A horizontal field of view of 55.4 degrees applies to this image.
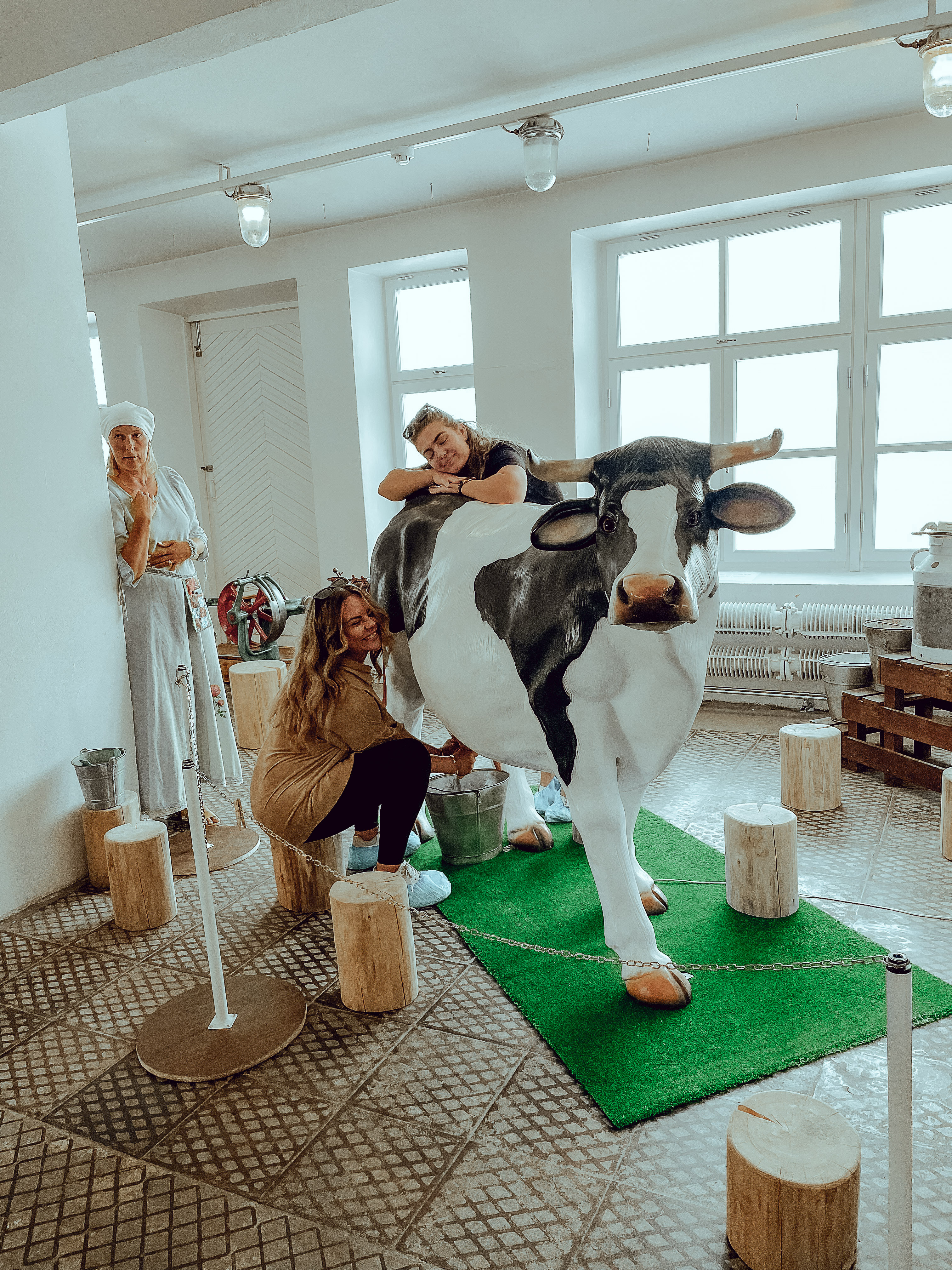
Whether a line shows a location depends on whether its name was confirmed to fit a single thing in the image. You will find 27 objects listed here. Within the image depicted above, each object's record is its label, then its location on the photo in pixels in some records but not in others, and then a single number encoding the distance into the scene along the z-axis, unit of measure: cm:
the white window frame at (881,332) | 502
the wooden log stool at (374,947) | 245
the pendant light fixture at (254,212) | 460
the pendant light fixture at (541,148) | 400
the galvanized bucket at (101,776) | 337
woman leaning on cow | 286
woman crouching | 284
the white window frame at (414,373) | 649
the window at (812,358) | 514
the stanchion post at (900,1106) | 138
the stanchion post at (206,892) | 232
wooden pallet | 384
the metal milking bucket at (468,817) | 328
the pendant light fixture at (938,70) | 318
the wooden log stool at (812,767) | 372
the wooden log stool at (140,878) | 303
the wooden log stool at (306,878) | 310
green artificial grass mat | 218
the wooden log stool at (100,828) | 338
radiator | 513
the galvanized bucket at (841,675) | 452
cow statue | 201
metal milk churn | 385
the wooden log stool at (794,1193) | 154
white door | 730
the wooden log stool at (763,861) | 284
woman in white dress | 366
